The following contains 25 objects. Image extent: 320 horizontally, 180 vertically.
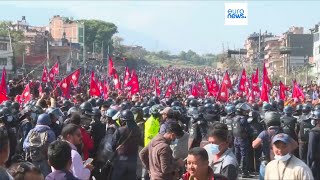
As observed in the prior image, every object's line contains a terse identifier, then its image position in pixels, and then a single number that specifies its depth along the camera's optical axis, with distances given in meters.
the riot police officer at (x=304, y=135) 11.60
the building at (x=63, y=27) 126.25
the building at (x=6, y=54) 73.06
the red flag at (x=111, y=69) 26.74
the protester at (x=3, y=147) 4.92
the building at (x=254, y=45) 123.94
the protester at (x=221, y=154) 5.82
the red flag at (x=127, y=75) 27.69
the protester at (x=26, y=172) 4.48
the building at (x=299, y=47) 98.38
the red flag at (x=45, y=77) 26.77
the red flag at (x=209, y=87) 30.18
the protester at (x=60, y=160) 5.17
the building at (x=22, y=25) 104.06
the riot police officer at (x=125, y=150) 8.69
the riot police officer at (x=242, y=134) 12.77
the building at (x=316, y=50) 83.19
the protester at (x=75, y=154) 6.11
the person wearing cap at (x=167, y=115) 9.99
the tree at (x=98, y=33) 127.88
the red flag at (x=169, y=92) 31.66
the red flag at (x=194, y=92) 30.19
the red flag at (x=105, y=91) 25.05
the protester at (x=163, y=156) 7.17
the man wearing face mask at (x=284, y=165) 5.66
